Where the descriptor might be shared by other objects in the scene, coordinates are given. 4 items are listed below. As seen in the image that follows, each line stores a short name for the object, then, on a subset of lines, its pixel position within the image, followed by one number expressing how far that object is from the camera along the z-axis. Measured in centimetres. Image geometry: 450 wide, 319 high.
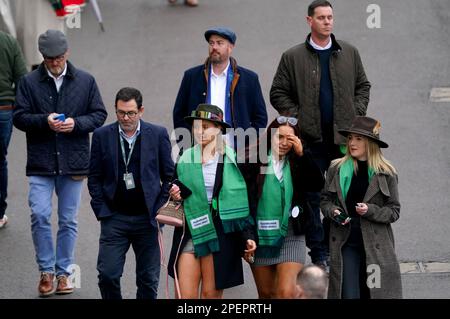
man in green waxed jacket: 2172
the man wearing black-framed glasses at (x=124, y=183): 1950
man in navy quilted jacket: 2114
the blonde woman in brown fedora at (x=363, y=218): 1870
